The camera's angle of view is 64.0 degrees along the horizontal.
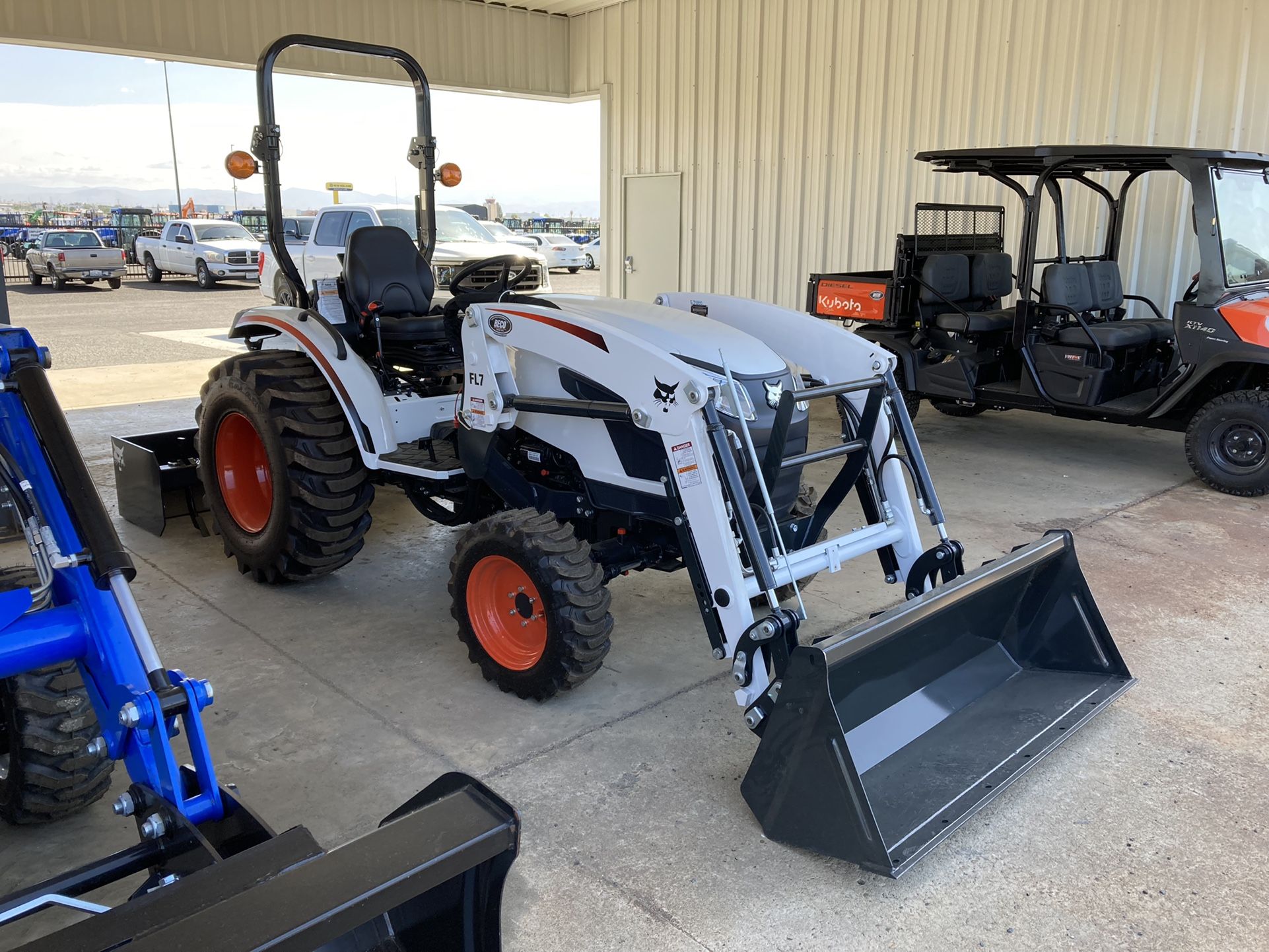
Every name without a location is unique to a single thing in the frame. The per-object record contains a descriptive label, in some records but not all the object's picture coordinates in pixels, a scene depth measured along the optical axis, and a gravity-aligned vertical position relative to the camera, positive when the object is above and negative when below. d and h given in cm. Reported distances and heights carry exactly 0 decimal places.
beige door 1184 -6
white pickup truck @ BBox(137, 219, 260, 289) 2144 -39
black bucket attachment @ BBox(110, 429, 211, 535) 489 -119
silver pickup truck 2109 -51
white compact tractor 265 -92
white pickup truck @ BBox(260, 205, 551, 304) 1198 -17
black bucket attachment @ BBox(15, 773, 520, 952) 139 -93
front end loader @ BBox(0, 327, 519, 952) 144 -92
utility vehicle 598 -57
